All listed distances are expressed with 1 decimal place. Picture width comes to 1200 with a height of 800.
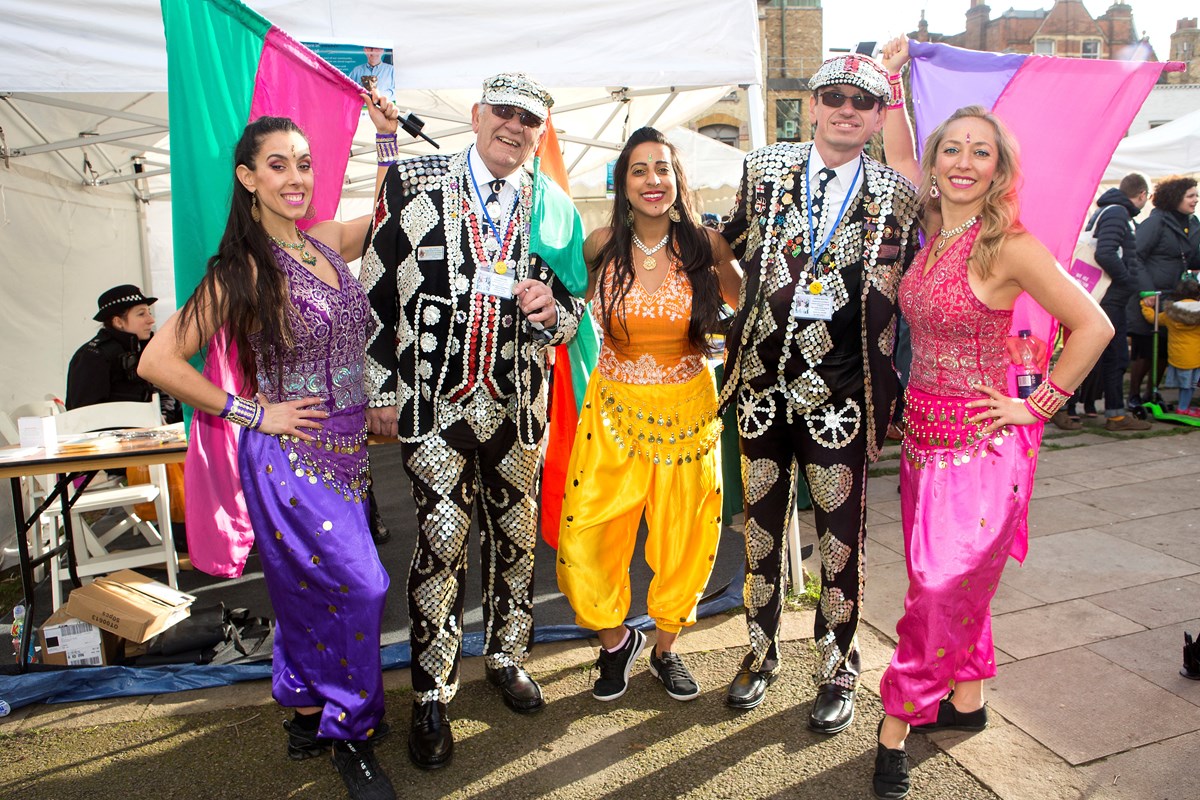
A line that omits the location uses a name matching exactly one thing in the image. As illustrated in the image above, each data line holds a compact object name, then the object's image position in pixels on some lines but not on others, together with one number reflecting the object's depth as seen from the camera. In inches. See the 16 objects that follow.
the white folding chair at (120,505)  165.0
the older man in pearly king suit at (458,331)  97.7
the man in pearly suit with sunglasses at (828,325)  99.4
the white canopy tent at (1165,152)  354.3
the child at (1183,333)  273.0
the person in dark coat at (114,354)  195.0
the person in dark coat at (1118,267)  267.0
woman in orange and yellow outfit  108.3
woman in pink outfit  89.3
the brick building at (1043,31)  1344.7
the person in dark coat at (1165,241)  278.2
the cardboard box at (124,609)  128.4
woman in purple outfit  86.9
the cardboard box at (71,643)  127.8
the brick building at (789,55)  949.2
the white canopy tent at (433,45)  123.0
